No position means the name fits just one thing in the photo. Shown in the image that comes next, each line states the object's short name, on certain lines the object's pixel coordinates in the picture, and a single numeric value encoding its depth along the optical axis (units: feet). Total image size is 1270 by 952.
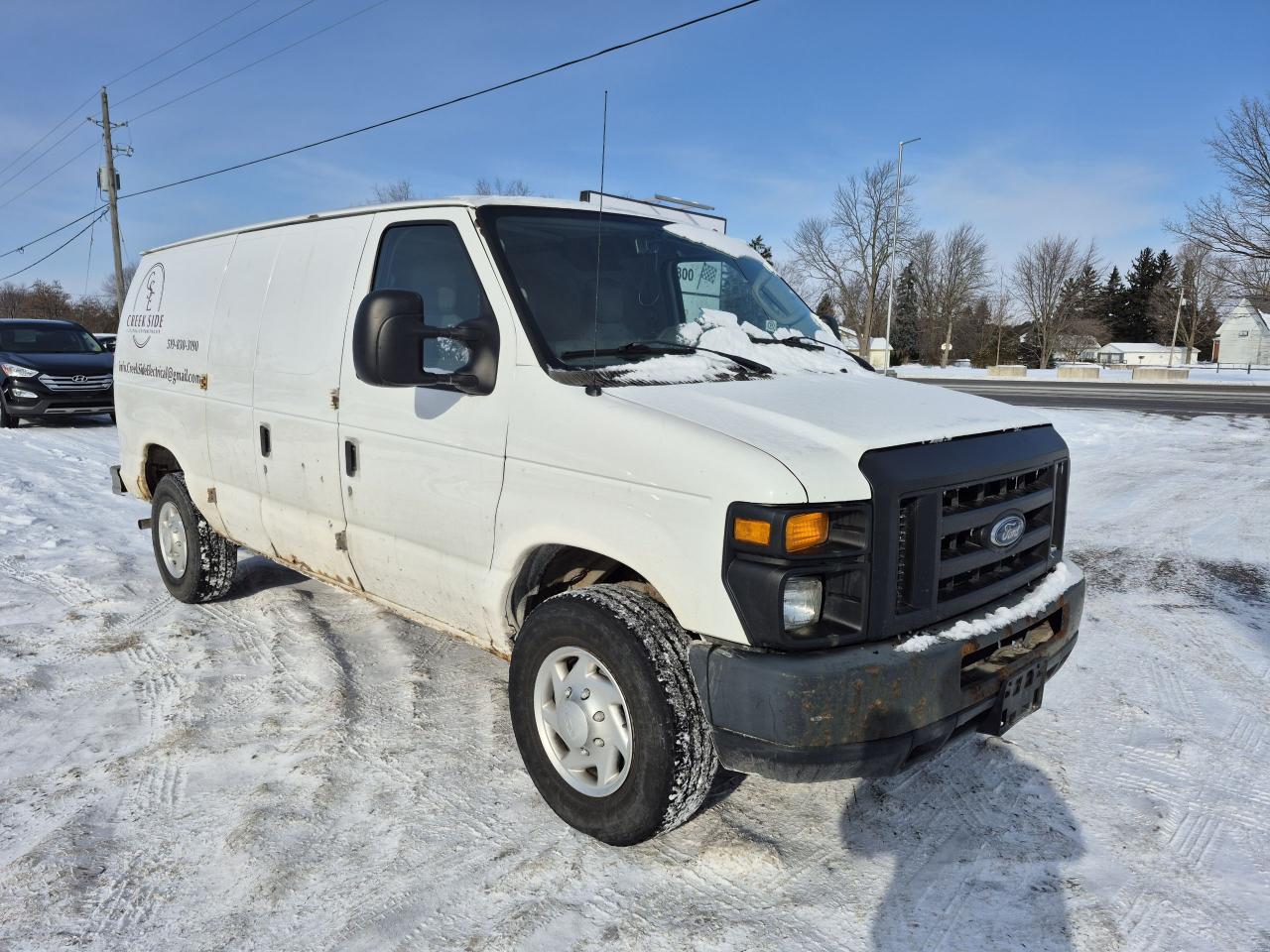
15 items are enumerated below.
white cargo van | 8.24
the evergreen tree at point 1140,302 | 252.42
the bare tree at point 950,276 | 216.33
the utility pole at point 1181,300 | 191.83
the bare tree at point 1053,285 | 203.41
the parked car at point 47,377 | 44.68
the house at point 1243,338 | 236.84
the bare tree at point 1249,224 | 89.15
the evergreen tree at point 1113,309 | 263.72
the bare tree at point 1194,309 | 183.65
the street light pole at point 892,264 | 119.14
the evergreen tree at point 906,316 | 230.70
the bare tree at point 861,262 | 184.03
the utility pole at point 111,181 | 102.78
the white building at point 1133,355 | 251.80
